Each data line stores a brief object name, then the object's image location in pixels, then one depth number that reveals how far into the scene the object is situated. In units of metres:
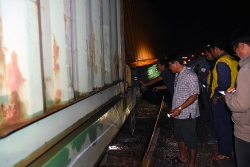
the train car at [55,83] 1.08
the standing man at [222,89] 3.06
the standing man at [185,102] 2.79
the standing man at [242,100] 1.82
